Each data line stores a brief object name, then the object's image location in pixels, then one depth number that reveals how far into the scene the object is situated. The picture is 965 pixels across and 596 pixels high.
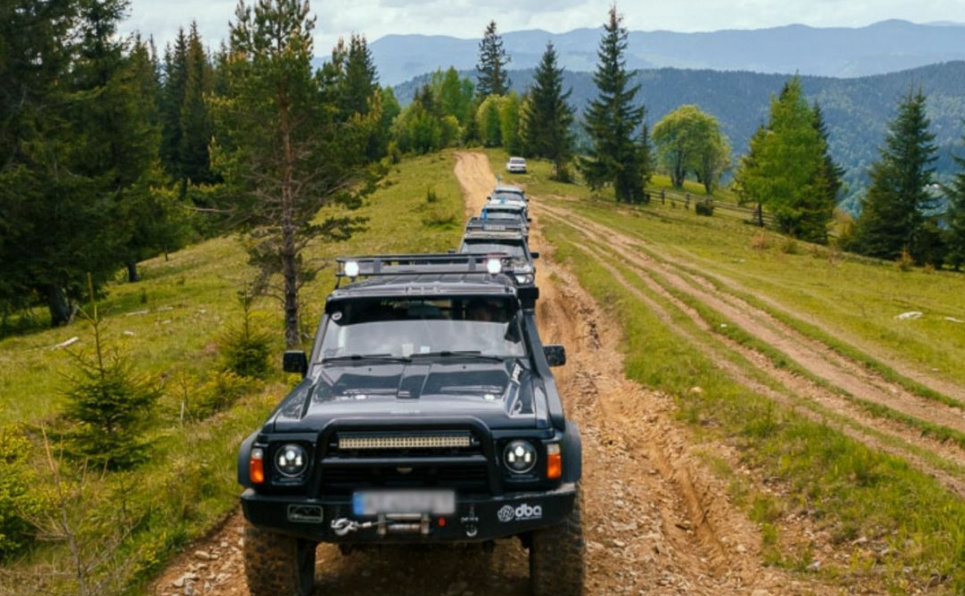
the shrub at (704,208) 64.94
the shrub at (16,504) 6.60
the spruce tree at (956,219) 47.23
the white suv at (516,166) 75.09
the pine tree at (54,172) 25.73
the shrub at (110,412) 8.41
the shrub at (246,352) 13.91
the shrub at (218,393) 12.22
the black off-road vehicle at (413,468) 4.98
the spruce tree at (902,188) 51.72
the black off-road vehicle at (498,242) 19.88
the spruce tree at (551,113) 79.19
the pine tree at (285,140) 16.77
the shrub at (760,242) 41.75
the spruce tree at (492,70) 128.50
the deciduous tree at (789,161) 53.19
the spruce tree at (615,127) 61.06
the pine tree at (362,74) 83.70
